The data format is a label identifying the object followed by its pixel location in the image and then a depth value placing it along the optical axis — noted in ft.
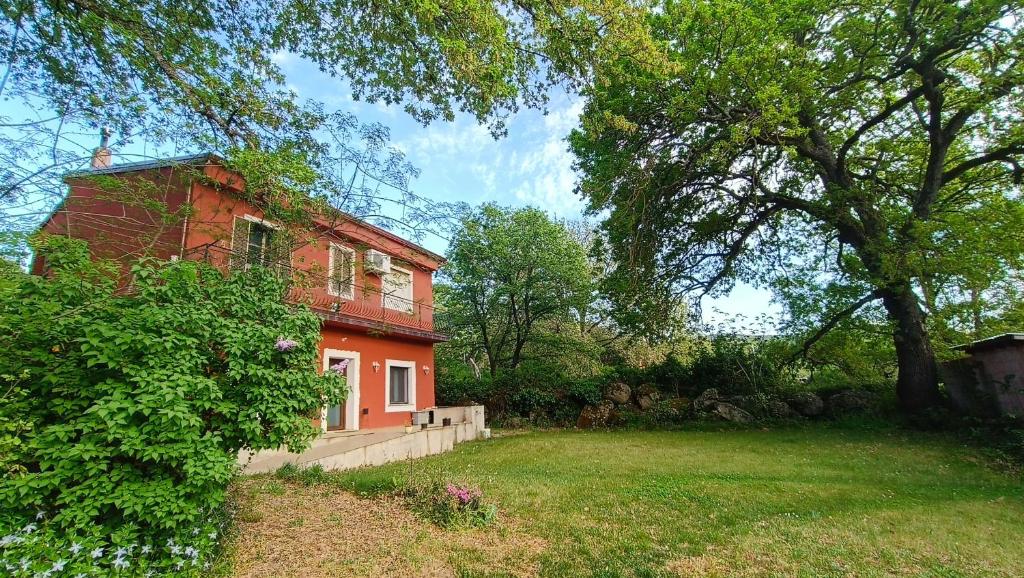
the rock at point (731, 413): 42.09
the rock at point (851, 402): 39.22
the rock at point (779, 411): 41.61
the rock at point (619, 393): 50.96
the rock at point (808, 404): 41.19
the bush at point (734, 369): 43.42
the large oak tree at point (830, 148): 27.53
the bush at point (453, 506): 15.89
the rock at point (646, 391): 50.07
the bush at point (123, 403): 9.82
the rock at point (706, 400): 45.14
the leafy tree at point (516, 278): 60.13
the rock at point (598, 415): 49.70
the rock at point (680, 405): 46.24
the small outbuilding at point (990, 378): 29.17
